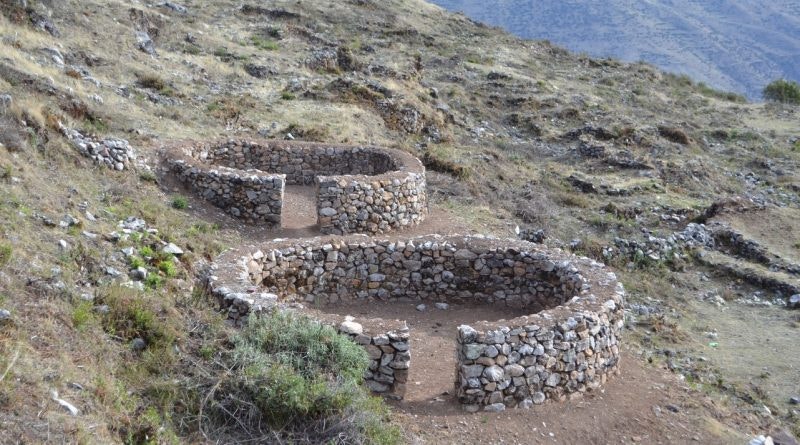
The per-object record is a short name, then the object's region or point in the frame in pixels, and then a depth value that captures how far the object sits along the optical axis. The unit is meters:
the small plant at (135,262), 9.38
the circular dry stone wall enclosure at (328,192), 14.83
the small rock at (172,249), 10.57
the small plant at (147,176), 14.30
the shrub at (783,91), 48.78
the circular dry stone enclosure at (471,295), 8.11
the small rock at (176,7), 33.12
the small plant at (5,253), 7.29
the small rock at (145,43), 24.73
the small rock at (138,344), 7.08
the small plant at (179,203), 13.85
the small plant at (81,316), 6.86
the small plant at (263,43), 31.67
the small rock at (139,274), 9.16
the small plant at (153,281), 9.22
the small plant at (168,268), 9.93
